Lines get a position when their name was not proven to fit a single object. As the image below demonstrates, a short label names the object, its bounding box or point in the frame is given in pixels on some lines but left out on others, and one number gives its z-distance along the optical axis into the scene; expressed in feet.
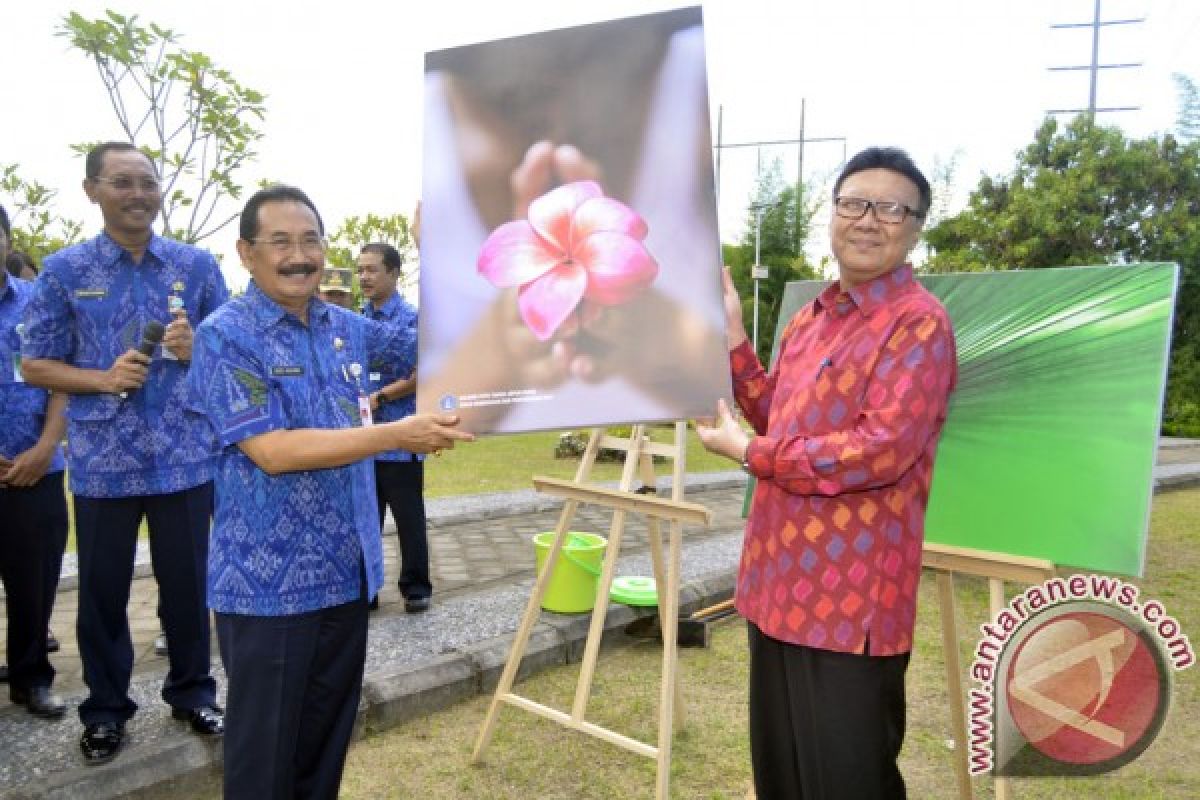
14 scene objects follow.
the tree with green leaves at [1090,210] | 54.75
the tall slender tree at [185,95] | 22.99
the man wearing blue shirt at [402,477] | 15.10
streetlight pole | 66.32
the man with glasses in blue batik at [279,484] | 6.15
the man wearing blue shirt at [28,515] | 10.23
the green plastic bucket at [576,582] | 14.39
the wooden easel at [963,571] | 7.69
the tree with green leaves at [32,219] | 28.50
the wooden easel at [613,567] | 8.94
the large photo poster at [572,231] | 6.66
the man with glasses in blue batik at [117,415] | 8.95
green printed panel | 8.54
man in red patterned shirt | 5.70
